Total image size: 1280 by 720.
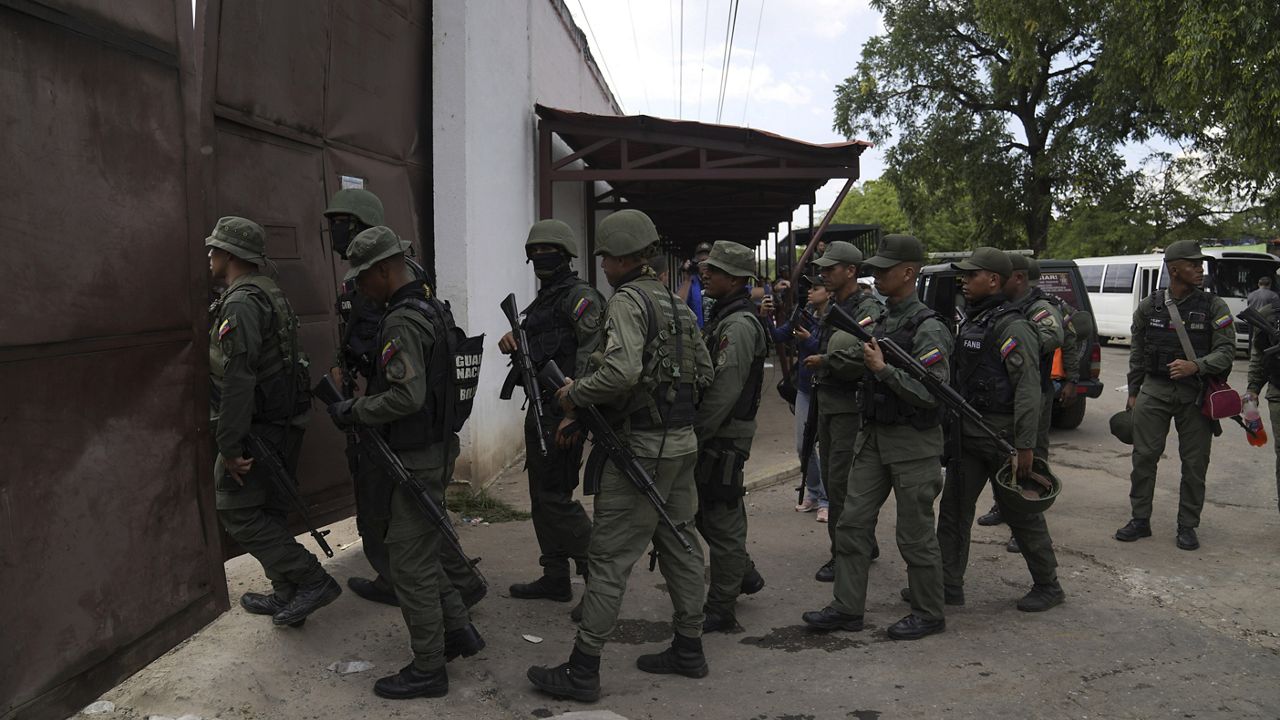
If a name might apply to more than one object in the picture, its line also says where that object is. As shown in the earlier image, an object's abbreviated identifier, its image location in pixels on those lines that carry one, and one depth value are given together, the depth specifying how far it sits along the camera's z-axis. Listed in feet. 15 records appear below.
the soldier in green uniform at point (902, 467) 13.43
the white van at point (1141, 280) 56.80
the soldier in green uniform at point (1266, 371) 18.45
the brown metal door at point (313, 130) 13.82
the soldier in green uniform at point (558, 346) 13.85
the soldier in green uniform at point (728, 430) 13.47
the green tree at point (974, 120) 78.12
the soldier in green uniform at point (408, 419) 10.89
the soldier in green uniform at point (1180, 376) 18.10
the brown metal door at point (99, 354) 9.32
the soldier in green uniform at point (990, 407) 14.49
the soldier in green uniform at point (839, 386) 15.38
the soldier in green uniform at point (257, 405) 11.82
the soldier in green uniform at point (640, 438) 11.34
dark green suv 30.17
